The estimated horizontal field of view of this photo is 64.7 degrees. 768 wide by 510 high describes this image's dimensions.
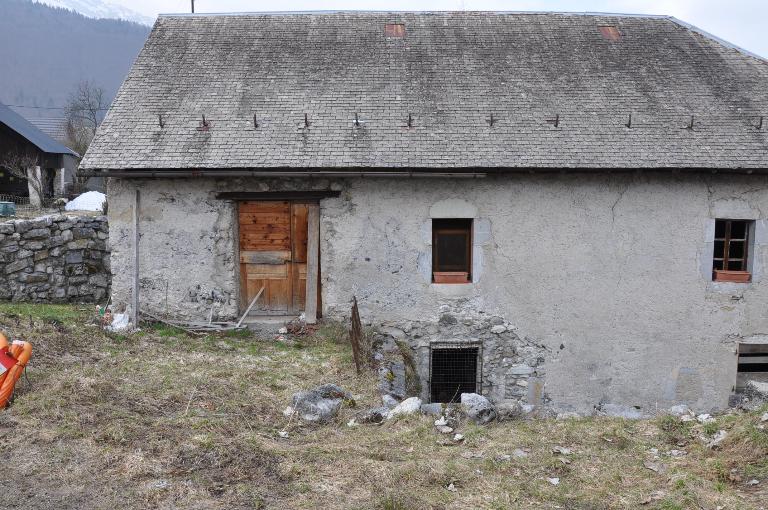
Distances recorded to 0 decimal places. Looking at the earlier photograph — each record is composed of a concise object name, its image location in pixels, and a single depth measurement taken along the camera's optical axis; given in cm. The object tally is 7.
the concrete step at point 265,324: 1019
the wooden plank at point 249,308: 1013
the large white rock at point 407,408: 646
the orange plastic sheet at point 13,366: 620
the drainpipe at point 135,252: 988
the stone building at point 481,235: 991
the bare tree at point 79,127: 3976
